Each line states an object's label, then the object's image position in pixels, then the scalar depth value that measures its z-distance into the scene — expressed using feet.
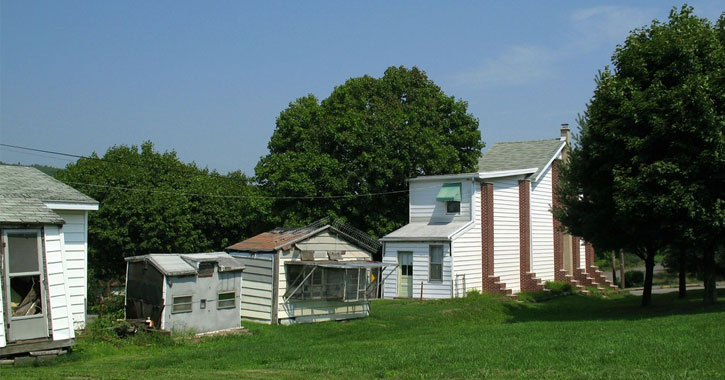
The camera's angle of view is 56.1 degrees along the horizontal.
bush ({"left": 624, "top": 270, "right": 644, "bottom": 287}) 187.94
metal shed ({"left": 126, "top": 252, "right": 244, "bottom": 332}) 64.85
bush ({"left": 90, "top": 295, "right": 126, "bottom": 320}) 70.95
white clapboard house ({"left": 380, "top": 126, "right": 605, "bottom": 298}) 104.27
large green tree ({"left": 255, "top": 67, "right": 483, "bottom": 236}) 117.70
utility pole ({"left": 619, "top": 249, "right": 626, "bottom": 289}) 155.53
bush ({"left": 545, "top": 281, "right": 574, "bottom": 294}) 118.66
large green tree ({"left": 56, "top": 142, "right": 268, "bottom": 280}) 138.72
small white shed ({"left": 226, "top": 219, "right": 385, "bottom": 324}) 76.54
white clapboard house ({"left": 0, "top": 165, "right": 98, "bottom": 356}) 48.75
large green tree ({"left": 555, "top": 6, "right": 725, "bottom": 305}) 67.62
